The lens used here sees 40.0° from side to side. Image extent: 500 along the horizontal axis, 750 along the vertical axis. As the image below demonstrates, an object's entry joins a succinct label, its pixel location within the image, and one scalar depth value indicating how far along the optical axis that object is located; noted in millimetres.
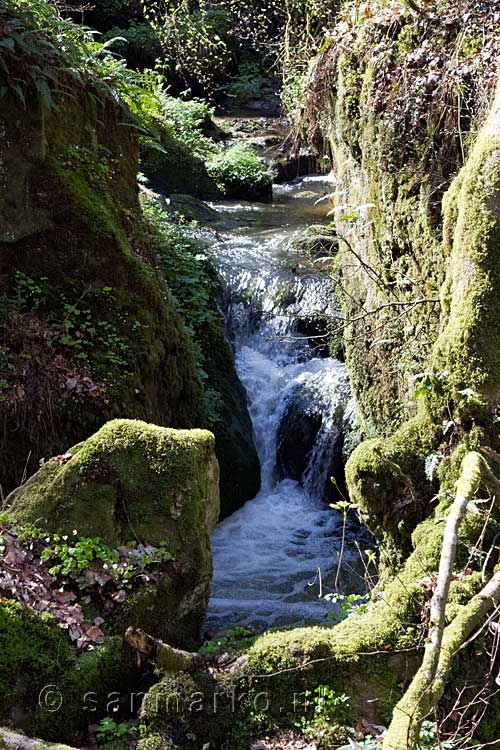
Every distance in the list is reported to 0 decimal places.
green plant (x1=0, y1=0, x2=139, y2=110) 6652
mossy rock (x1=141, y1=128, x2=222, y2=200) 16094
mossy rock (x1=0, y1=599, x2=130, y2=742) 3666
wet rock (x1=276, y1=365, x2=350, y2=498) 9125
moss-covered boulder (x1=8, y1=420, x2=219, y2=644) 4539
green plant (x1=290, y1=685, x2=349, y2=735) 3699
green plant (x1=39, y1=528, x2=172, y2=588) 4309
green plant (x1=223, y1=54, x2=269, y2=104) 25158
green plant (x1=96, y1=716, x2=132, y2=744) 3611
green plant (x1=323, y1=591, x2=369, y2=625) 4402
